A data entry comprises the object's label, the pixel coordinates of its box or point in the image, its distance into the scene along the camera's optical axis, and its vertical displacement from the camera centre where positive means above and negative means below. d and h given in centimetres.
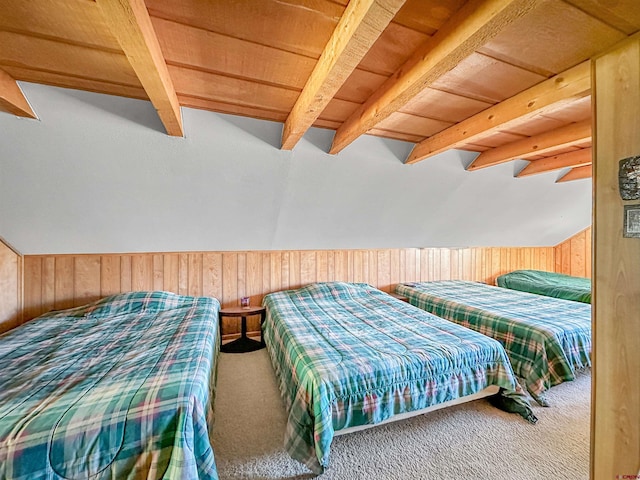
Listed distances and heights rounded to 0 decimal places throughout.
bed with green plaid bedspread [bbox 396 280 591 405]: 186 -71
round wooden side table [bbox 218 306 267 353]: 262 -106
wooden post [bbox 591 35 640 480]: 84 -14
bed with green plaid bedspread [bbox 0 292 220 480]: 93 -70
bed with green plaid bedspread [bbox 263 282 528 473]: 130 -75
